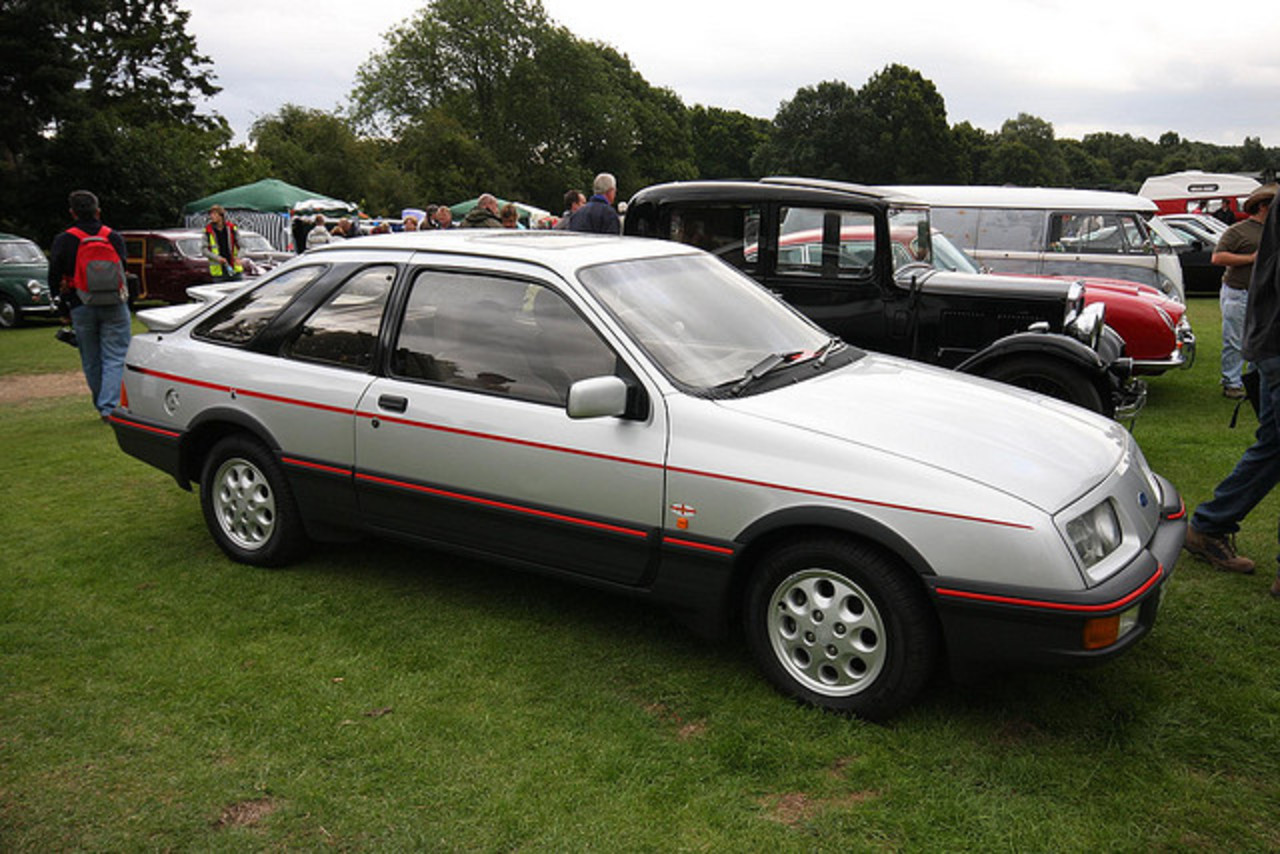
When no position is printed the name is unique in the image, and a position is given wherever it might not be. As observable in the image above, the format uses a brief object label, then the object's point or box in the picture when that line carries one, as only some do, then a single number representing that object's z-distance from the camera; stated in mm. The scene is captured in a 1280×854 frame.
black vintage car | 7211
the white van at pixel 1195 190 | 29188
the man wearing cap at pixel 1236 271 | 7773
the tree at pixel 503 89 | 55500
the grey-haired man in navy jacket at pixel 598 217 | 9422
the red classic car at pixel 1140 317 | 8914
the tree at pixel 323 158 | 43969
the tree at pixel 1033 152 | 85625
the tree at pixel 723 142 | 94188
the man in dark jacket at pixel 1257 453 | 4336
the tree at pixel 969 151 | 69188
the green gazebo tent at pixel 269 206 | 26109
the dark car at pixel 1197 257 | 19844
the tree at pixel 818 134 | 70000
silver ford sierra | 3148
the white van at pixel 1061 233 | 12234
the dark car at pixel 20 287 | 17031
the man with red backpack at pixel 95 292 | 7527
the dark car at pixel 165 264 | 18453
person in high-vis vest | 13747
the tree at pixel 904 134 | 67812
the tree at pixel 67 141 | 28703
